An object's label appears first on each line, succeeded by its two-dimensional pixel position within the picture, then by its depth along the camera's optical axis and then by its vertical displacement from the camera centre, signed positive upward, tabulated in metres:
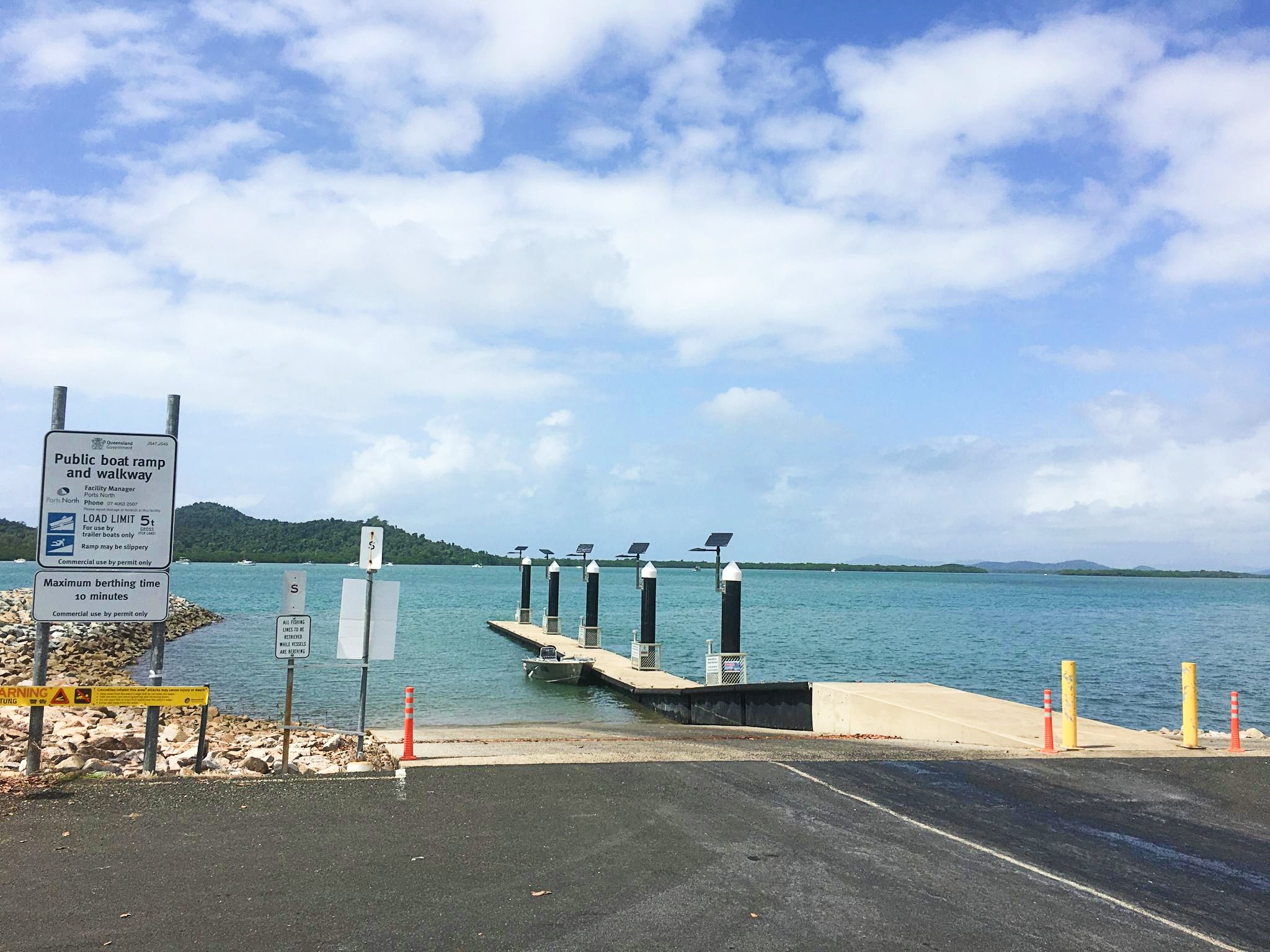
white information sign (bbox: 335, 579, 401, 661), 11.55 -0.90
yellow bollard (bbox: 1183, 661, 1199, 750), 13.45 -2.10
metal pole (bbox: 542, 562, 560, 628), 44.25 -1.80
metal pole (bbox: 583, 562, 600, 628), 38.48 -1.80
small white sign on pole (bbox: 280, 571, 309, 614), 11.02 -0.55
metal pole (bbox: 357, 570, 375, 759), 11.51 -1.18
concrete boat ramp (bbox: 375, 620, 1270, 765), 12.98 -2.84
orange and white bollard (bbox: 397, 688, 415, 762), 11.78 -2.35
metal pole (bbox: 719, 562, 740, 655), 24.77 -1.53
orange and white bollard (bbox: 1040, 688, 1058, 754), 13.33 -2.48
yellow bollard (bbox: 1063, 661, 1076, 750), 13.42 -2.08
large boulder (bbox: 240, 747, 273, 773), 10.76 -2.53
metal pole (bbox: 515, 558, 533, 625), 50.12 -2.21
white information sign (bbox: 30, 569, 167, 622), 9.94 -0.58
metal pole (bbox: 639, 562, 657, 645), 30.35 -1.81
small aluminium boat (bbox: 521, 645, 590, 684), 32.06 -3.98
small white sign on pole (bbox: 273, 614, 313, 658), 10.88 -1.04
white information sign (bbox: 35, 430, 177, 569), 10.05 +0.46
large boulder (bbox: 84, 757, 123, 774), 10.27 -2.50
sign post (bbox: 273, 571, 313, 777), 10.86 -0.99
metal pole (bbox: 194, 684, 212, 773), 10.66 -2.35
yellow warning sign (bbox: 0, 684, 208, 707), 9.84 -1.65
